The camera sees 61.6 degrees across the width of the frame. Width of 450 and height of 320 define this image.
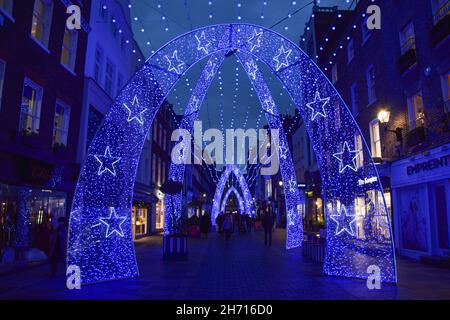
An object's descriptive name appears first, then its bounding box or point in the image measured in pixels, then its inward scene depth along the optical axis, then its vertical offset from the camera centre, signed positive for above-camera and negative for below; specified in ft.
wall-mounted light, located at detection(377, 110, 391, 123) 45.98 +12.86
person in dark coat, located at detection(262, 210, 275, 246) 62.54 -0.20
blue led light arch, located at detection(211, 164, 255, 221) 148.25 +13.66
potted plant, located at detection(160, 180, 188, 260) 42.93 -3.28
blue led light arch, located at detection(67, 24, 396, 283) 28.78 +4.59
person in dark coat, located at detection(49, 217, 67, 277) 33.40 -2.51
